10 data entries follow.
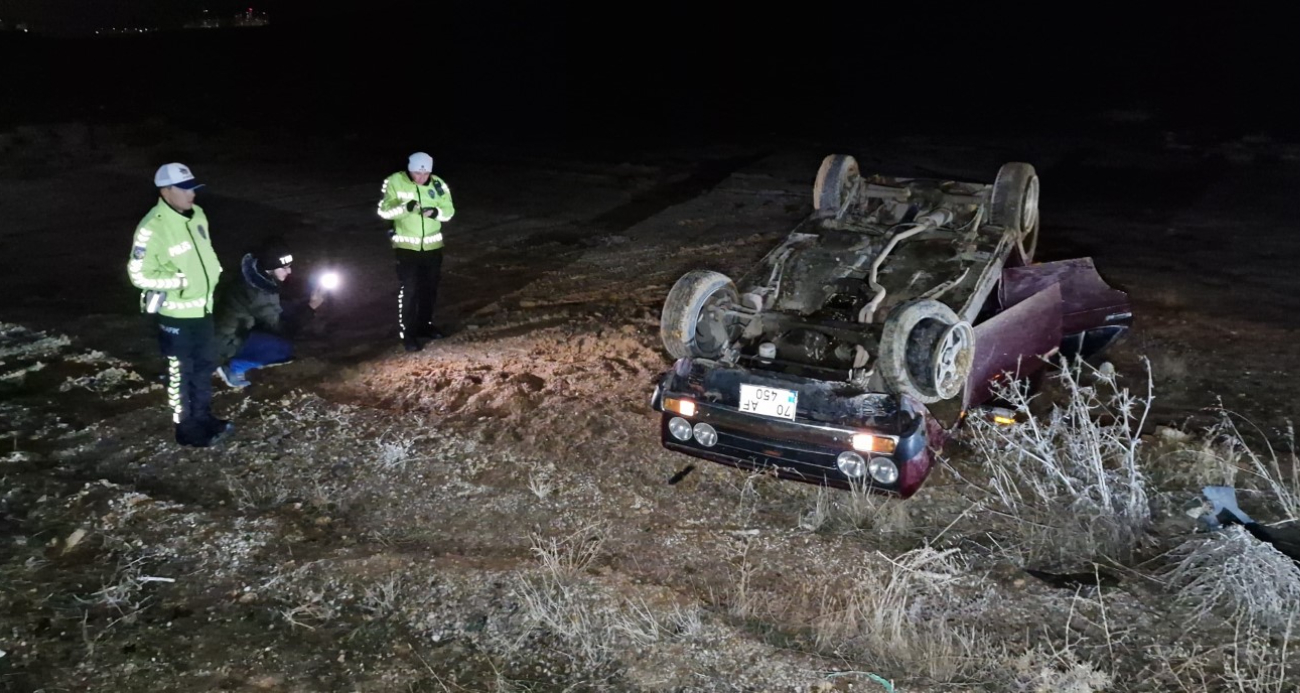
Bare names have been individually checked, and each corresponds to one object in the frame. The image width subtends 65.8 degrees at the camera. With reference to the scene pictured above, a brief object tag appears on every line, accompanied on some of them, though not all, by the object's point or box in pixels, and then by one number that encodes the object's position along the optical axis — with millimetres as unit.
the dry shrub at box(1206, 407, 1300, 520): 5102
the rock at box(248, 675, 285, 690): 4073
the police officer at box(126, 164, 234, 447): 5922
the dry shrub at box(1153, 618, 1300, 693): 3941
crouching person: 7453
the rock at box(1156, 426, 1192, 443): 6137
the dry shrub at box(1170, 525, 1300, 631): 4324
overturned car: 5191
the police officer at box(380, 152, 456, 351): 8031
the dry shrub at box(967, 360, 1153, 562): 5078
